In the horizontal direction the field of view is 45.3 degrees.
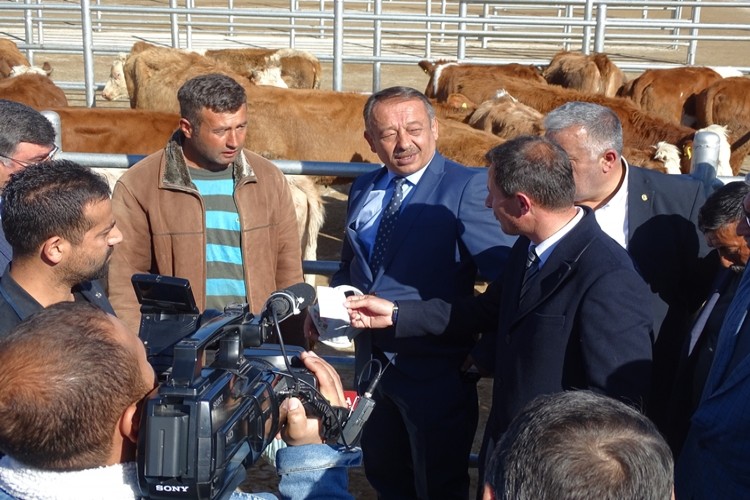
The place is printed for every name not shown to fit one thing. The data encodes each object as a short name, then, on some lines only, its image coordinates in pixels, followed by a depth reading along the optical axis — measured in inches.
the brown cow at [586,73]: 447.8
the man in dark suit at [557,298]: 95.3
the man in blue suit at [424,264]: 125.0
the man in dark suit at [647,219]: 124.0
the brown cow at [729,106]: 421.7
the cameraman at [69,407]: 57.1
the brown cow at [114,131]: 251.1
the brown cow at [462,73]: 449.4
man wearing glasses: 122.4
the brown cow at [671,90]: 434.9
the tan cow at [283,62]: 534.0
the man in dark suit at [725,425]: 82.8
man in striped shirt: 141.1
